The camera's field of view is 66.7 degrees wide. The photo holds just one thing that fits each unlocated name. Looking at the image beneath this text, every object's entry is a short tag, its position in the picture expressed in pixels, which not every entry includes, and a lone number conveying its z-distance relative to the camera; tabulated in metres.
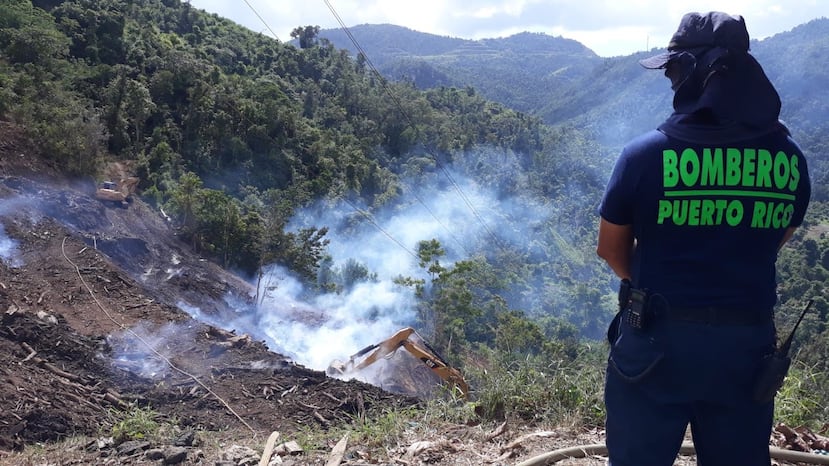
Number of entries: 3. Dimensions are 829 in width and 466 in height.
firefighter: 1.55
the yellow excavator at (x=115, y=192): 15.43
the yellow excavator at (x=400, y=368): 10.20
